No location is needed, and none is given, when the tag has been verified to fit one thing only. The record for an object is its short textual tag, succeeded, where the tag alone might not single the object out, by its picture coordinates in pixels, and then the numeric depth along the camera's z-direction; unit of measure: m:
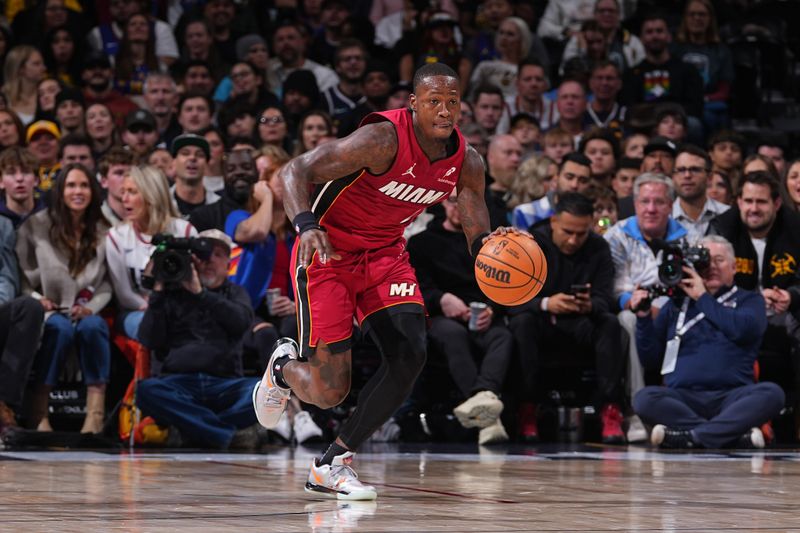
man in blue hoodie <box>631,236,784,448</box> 15.91
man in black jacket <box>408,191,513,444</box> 16.43
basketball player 10.38
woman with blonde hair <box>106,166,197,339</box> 17.04
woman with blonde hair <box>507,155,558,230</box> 19.72
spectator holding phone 17.13
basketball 10.45
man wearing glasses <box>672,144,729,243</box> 18.64
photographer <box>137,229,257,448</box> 15.59
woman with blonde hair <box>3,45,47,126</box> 22.54
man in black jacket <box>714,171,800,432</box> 17.59
